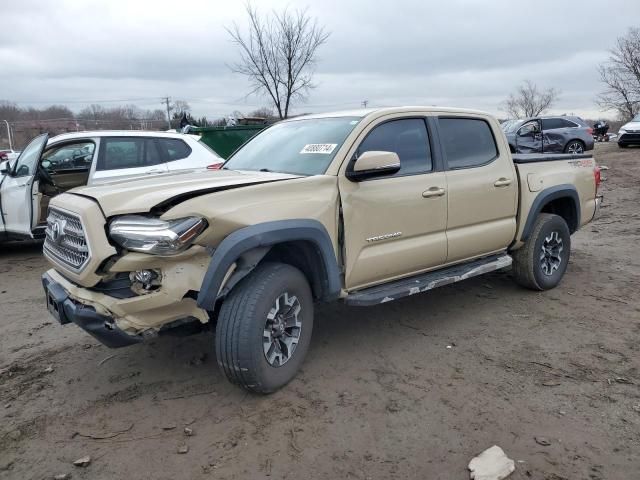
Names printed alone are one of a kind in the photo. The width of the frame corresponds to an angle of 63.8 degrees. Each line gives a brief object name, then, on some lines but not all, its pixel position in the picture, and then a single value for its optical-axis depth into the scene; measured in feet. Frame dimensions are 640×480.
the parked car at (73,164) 22.40
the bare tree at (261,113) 95.35
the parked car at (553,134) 53.83
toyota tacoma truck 9.58
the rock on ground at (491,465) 8.32
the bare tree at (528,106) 229.66
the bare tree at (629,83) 111.34
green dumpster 40.40
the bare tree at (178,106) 164.65
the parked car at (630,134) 60.08
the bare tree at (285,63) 64.13
